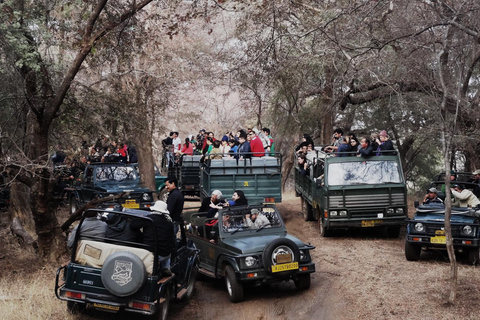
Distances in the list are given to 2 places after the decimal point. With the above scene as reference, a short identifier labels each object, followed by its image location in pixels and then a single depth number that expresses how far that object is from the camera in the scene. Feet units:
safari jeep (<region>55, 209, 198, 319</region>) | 25.43
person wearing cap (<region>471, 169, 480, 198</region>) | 41.32
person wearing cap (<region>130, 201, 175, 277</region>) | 26.61
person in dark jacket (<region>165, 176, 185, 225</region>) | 36.42
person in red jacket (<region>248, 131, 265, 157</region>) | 55.67
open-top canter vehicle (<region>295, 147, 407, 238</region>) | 46.06
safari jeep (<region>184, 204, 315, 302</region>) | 31.37
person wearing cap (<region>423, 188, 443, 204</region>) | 41.00
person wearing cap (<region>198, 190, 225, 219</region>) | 38.06
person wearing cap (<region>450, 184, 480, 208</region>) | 39.73
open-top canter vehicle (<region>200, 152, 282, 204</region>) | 52.75
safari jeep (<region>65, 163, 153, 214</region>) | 55.67
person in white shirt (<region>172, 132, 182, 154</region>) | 75.68
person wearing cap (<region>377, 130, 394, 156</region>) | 48.91
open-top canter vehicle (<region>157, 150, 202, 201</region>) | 66.90
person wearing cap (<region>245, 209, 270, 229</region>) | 35.60
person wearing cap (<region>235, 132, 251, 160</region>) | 53.41
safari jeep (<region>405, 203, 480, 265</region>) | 36.32
